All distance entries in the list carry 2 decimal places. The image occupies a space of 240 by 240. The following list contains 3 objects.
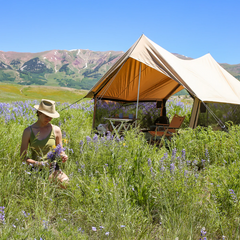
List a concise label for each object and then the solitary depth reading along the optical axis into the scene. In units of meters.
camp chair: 5.51
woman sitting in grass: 2.23
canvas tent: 4.61
